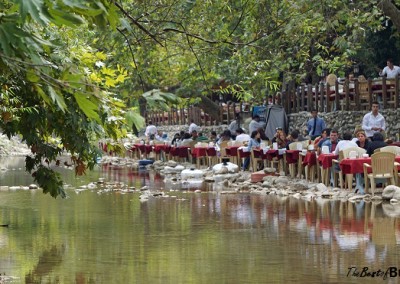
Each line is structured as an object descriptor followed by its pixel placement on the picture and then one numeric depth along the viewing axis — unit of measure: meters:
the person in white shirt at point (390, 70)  39.01
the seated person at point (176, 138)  49.29
